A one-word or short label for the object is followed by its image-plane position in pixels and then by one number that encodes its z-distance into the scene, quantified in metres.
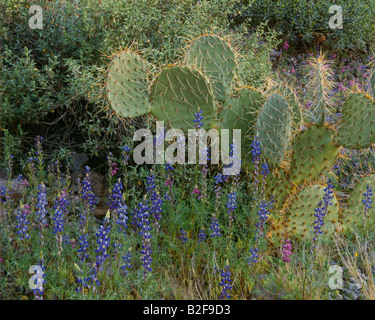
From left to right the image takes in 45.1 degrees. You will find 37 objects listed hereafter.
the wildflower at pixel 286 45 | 6.97
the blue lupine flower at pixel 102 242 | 2.47
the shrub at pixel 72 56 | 4.29
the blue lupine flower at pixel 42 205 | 2.76
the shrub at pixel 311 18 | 7.12
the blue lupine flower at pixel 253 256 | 2.91
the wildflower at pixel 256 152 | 3.25
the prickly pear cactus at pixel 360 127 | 3.86
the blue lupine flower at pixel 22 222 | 2.82
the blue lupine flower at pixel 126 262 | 2.80
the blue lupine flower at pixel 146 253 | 2.66
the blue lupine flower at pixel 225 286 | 2.70
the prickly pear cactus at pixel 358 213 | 3.88
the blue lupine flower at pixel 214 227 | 2.98
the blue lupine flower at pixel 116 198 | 3.04
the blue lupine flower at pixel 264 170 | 3.24
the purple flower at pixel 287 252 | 3.16
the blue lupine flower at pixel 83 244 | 2.70
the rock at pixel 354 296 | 3.21
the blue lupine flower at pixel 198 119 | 3.33
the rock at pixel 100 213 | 4.05
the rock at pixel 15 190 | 3.91
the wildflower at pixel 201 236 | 3.16
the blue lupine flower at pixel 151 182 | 3.30
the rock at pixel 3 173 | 4.26
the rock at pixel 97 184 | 4.23
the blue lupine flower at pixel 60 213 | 2.75
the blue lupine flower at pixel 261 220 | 3.00
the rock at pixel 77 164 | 4.34
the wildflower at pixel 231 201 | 2.94
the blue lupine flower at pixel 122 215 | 2.64
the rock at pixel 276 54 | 6.87
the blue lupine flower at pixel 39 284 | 2.26
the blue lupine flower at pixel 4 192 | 3.27
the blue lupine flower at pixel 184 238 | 3.21
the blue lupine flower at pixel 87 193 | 3.26
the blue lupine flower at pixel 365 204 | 3.25
